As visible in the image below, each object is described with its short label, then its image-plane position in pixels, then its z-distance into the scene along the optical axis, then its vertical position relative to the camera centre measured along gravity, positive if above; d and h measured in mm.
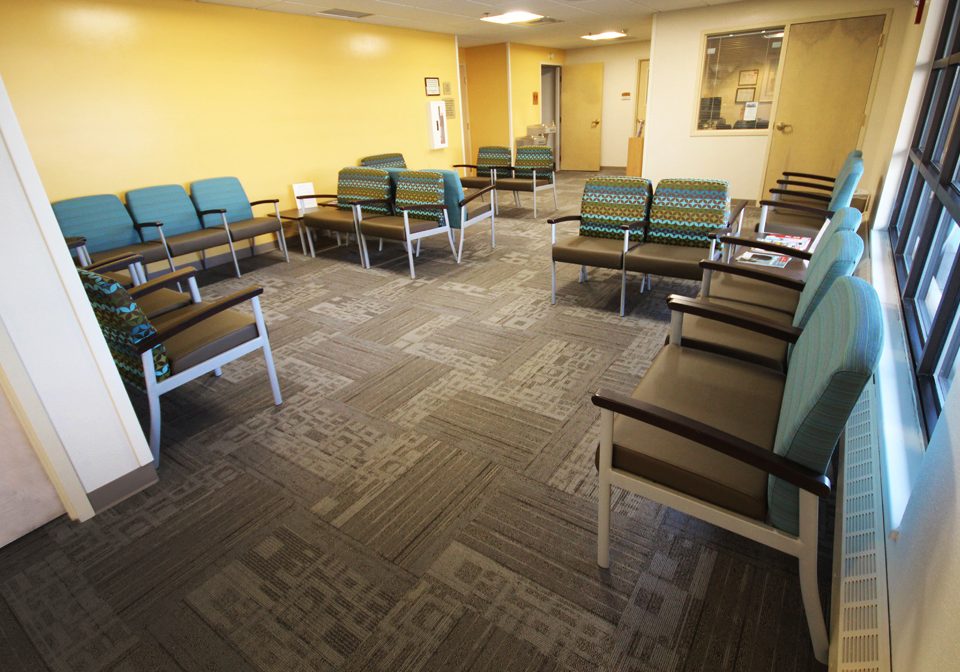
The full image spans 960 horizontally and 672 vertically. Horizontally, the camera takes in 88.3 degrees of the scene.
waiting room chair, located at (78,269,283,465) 1882 -798
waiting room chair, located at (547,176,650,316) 3293 -667
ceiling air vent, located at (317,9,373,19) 4980 +1141
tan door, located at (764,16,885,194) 5266 +112
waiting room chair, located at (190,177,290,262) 4539 -578
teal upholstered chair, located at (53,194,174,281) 3814 -586
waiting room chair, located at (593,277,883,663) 1016 -830
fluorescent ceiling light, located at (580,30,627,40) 7395 +1154
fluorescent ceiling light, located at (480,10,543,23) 5604 +1130
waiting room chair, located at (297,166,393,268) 4680 -624
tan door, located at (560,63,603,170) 9055 +110
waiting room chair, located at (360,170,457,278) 4277 -719
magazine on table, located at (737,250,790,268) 2777 -808
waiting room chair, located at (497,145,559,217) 6051 -581
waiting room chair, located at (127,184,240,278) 4152 -592
